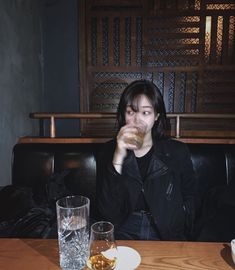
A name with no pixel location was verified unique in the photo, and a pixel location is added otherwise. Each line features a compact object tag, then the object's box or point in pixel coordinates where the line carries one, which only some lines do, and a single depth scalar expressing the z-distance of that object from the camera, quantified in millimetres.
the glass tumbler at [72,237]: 757
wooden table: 771
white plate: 756
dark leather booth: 1658
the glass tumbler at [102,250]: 729
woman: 1214
